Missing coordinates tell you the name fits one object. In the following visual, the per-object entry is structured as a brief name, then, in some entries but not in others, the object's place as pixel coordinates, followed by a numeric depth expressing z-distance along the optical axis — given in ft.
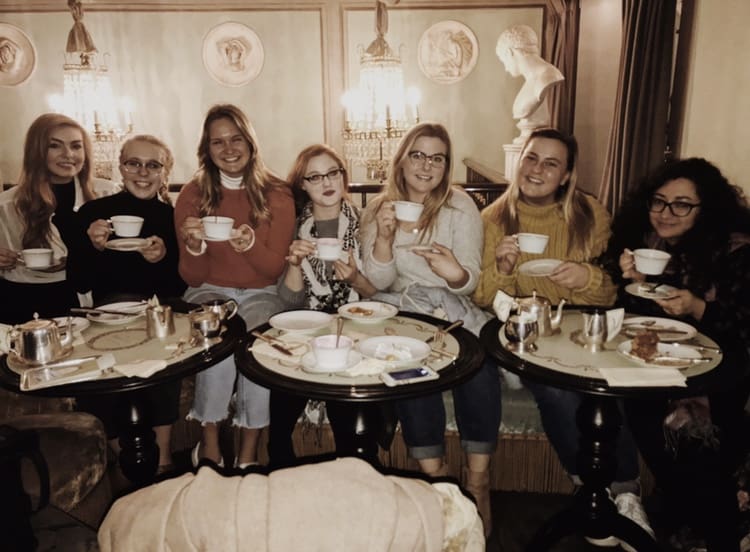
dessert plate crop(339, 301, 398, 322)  6.60
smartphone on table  5.08
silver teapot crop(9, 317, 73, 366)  5.44
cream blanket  2.22
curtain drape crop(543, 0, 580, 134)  18.33
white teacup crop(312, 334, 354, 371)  5.27
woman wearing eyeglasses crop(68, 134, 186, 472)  8.70
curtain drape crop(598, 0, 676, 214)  10.07
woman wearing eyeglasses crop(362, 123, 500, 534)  7.04
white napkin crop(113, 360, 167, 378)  5.21
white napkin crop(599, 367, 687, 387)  4.95
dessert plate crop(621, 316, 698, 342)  6.01
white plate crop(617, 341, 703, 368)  5.34
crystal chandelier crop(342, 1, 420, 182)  15.67
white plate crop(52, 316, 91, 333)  6.04
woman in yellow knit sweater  7.78
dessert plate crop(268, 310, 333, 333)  6.37
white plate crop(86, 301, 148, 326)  6.57
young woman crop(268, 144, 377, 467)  7.77
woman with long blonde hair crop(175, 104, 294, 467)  8.45
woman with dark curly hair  6.16
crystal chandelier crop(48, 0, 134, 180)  17.29
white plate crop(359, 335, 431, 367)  5.56
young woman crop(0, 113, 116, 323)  8.95
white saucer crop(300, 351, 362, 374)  5.32
